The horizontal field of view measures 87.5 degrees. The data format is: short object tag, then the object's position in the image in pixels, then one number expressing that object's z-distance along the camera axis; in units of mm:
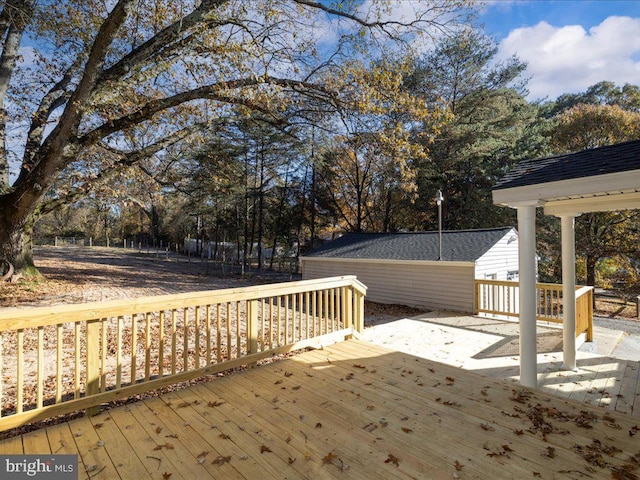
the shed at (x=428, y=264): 9312
